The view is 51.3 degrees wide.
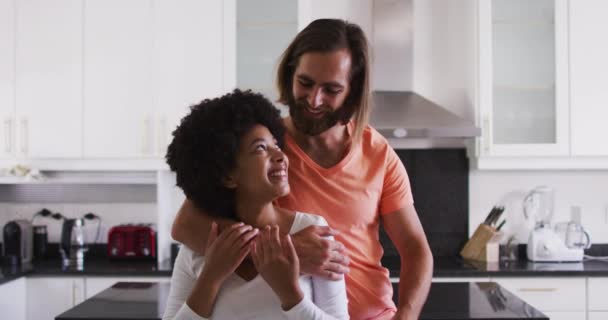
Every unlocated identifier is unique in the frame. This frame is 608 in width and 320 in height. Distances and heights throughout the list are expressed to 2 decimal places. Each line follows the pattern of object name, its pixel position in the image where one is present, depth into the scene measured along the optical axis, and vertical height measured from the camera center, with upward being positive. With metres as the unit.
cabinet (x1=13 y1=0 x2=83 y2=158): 3.29 +0.42
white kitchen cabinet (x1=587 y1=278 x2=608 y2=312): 3.03 -0.63
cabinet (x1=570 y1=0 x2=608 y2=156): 3.21 +0.43
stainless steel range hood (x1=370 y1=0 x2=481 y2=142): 3.08 +0.48
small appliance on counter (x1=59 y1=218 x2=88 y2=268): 3.37 -0.43
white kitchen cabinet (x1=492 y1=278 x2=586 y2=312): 3.01 -0.62
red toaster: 3.44 -0.44
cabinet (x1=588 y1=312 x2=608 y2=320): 3.05 -0.74
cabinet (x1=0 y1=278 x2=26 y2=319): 2.96 -0.65
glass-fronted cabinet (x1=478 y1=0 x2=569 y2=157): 3.24 +0.44
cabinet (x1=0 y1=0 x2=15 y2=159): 3.30 +0.46
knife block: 3.27 -0.44
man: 1.32 -0.02
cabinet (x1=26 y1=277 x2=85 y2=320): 3.11 -0.64
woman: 1.10 -0.12
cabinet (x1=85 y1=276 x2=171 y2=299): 3.11 -0.59
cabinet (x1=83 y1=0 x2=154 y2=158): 3.28 +0.43
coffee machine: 3.36 -0.41
